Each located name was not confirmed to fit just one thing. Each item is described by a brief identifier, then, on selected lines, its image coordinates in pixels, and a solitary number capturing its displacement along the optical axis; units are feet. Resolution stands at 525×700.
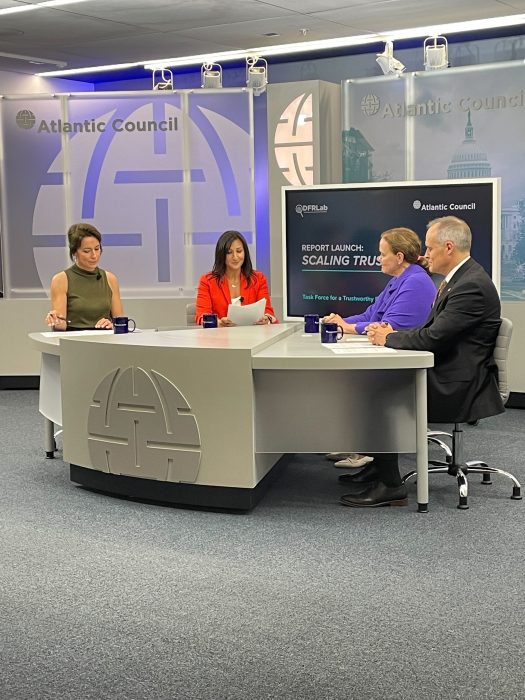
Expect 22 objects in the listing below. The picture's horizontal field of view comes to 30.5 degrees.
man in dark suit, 14.92
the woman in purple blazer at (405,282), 16.84
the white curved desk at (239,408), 14.52
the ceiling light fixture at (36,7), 24.13
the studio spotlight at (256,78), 26.18
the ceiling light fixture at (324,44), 27.71
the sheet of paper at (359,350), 14.56
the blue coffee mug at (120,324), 17.44
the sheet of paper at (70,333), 18.22
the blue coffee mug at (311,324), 17.89
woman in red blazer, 20.21
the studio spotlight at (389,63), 25.09
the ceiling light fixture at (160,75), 28.94
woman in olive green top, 20.03
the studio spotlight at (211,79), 27.20
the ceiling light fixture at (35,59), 31.76
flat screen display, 20.56
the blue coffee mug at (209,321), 18.47
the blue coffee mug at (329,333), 16.07
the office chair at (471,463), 15.11
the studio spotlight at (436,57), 24.03
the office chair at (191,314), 21.12
